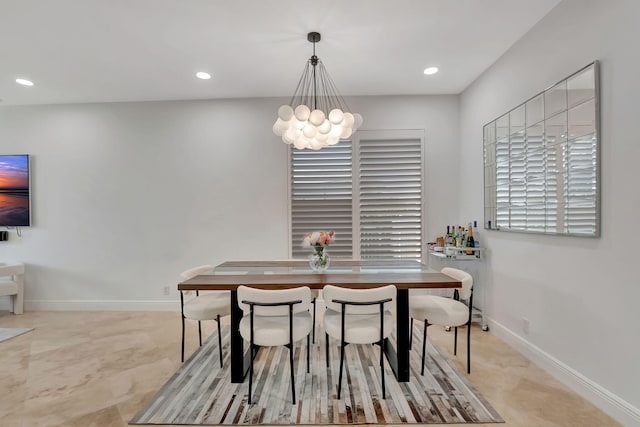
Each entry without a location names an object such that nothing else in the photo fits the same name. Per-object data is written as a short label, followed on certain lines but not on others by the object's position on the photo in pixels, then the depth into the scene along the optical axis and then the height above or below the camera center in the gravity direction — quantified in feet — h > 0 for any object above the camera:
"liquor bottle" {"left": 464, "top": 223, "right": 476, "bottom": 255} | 10.86 -1.13
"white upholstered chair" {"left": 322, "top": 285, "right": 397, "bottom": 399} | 6.31 -2.27
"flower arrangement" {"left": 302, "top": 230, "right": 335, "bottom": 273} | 8.19 -1.02
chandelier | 7.51 +2.41
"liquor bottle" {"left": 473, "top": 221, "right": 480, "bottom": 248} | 11.15 -0.84
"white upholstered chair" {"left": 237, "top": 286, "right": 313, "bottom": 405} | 6.25 -2.24
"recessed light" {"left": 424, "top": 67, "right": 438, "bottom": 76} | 10.47 +5.11
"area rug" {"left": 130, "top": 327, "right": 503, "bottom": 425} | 6.15 -4.28
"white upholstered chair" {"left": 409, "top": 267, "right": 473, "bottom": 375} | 7.52 -2.57
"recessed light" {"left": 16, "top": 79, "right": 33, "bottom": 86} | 11.01 +4.93
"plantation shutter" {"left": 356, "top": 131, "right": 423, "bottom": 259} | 12.88 +0.78
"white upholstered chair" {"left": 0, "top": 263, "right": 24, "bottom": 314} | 12.35 -3.07
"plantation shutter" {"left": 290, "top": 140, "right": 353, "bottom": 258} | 13.00 +0.75
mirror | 6.54 +1.33
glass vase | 8.38 -1.37
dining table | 6.97 -1.70
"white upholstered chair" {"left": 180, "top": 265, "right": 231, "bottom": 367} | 8.05 -2.63
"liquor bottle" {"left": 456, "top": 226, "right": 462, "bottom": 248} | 11.21 -1.04
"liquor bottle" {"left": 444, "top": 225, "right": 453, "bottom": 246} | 11.63 -1.12
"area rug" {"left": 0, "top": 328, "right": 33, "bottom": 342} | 10.36 -4.41
